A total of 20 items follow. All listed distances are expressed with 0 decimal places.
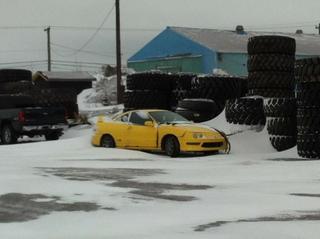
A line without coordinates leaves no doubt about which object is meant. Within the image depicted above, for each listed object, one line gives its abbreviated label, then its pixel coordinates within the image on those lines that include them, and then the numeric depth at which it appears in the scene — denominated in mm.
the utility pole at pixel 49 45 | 75712
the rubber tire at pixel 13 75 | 35375
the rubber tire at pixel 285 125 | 17594
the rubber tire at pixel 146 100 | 22906
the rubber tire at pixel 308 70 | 15891
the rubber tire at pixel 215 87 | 22000
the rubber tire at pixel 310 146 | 16016
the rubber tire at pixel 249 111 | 18719
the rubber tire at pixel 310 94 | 16172
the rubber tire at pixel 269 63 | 21047
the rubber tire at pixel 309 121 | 16156
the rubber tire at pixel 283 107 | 17516
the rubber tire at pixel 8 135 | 24125
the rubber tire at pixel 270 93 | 20953
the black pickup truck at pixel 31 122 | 23875
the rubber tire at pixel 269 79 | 20984
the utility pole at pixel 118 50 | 38625
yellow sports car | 17141
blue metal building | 47188
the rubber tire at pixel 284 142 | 17609
